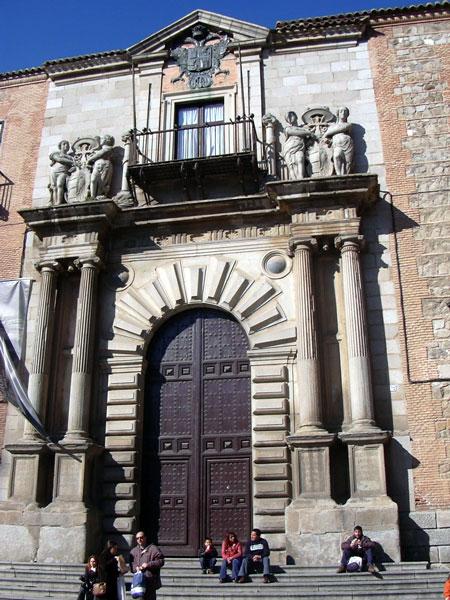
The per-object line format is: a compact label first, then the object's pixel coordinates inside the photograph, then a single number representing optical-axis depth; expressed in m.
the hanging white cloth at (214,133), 15.59
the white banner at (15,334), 13.14
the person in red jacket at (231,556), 10.55
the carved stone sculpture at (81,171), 15.30
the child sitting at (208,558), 11.20
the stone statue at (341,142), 14.28
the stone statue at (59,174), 15.39
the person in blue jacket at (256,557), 10.48
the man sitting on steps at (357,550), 10.66
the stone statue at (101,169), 15.32
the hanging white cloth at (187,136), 15.71
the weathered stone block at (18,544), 12.38
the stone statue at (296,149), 14.45
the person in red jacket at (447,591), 7.99
